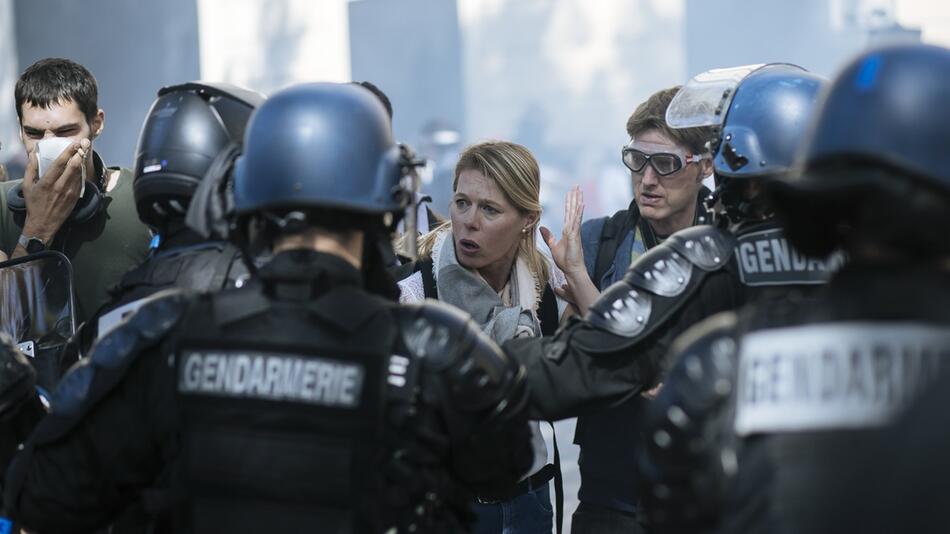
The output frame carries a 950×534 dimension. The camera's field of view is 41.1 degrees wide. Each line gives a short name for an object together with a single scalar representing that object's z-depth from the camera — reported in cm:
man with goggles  390
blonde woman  404
